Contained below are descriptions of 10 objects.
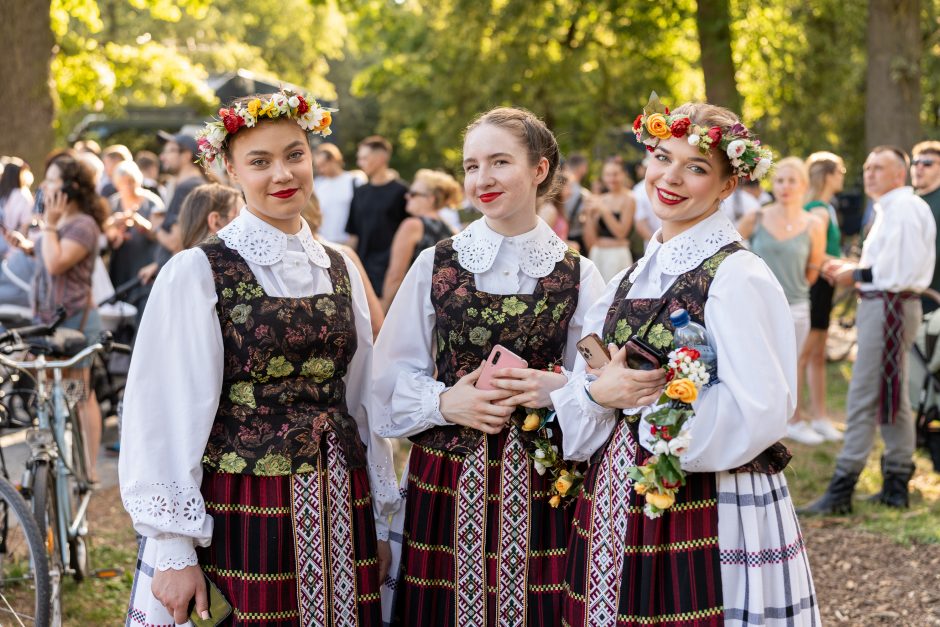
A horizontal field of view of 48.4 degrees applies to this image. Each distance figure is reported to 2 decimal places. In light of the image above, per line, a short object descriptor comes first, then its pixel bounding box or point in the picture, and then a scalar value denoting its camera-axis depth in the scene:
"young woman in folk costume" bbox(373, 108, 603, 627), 2.94
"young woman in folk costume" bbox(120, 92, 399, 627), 2.57
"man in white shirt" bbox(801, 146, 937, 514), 5.66
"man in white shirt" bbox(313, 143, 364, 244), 8.94
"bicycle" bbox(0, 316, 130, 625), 4.08
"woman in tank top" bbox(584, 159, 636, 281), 9.31
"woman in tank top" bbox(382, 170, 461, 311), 7.49
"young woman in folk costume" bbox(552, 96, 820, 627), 2.49
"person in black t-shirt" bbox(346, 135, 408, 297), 8.05
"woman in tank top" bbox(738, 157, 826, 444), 7.46
